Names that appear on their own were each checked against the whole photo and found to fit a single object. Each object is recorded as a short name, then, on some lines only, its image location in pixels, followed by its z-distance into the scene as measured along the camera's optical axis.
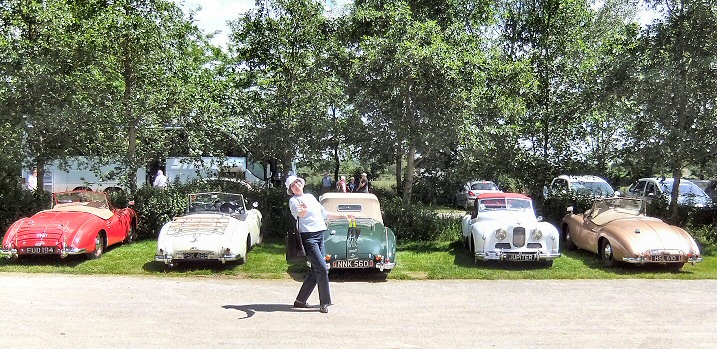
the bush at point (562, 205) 16.69
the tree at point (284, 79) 16.19
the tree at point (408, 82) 13.93
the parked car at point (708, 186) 20.95
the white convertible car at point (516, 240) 11.66
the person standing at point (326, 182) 18.50
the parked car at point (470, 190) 27.23
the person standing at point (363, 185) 19.45
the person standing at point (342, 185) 19.39
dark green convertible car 10.38
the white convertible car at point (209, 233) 11.03
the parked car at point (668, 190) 17.04
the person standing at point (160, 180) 17.40
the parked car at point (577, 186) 17.12
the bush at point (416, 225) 15.09
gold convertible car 11.25
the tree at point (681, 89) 14.57
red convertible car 11.29
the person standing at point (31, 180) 21.59
